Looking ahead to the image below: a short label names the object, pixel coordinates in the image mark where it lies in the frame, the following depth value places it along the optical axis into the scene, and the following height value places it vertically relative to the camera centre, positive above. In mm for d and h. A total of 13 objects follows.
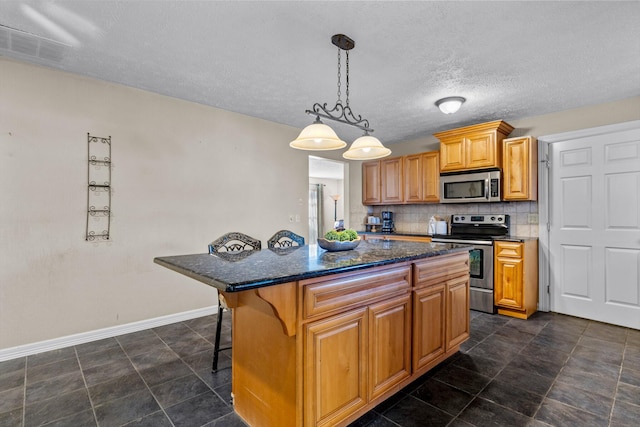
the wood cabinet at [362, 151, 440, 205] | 4574 +612
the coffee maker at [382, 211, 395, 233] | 5285 -83
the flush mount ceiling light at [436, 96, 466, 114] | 3283 +1235
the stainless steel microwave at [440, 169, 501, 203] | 3834 +418
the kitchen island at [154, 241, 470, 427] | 1410 -598
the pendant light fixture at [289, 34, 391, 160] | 2088 +569
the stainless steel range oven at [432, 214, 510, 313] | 3652 -383
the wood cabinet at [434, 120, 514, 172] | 3782 +940
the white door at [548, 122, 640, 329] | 3219 -97
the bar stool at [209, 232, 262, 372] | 2141 -253
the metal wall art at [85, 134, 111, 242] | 2881 +258
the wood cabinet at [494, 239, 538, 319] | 3441 -690
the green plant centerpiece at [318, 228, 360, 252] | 2121 -168
